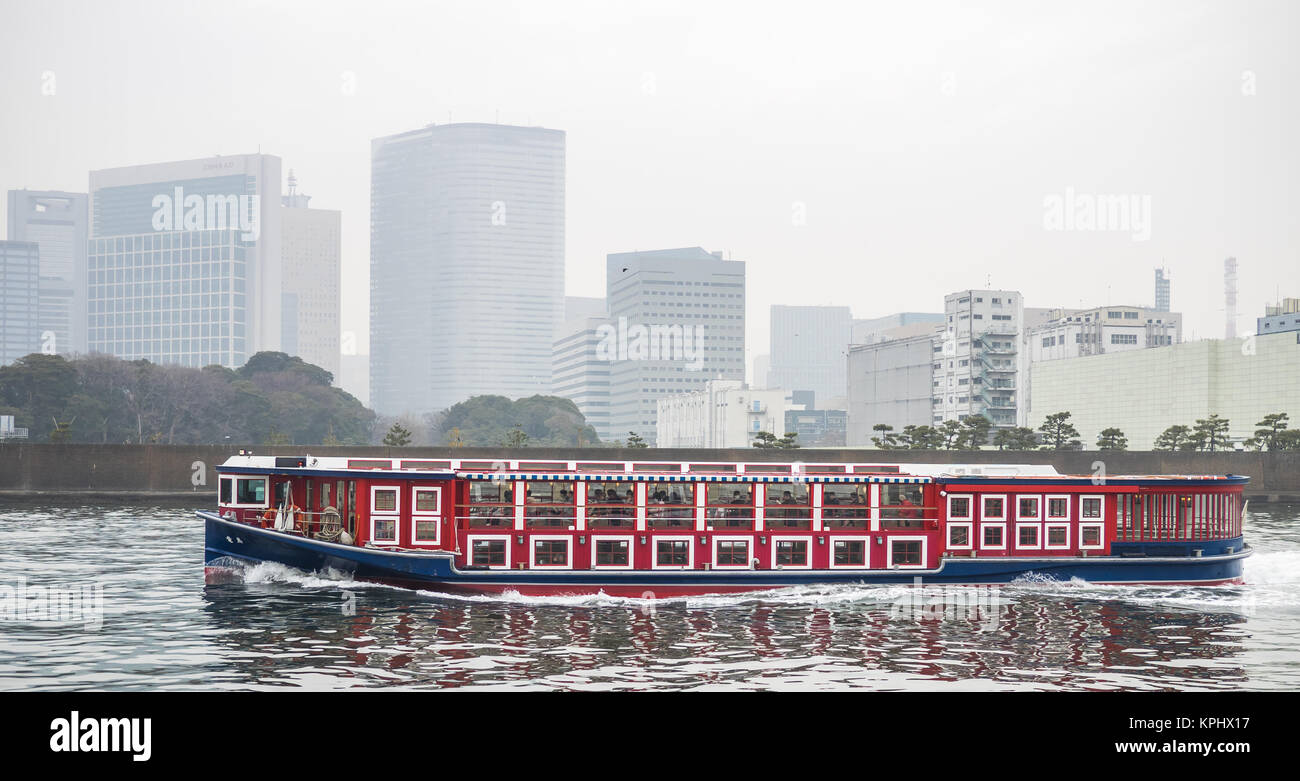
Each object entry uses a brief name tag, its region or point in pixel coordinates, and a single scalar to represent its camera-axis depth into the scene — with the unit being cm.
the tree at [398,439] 9819
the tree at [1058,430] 11412
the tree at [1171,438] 11019
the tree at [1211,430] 10869
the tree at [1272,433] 10550
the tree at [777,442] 10214
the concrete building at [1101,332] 19250
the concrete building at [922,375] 19338
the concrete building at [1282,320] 15038
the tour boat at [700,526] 3578
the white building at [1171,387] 14250
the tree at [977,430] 10800
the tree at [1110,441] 10738
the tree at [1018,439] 10838
